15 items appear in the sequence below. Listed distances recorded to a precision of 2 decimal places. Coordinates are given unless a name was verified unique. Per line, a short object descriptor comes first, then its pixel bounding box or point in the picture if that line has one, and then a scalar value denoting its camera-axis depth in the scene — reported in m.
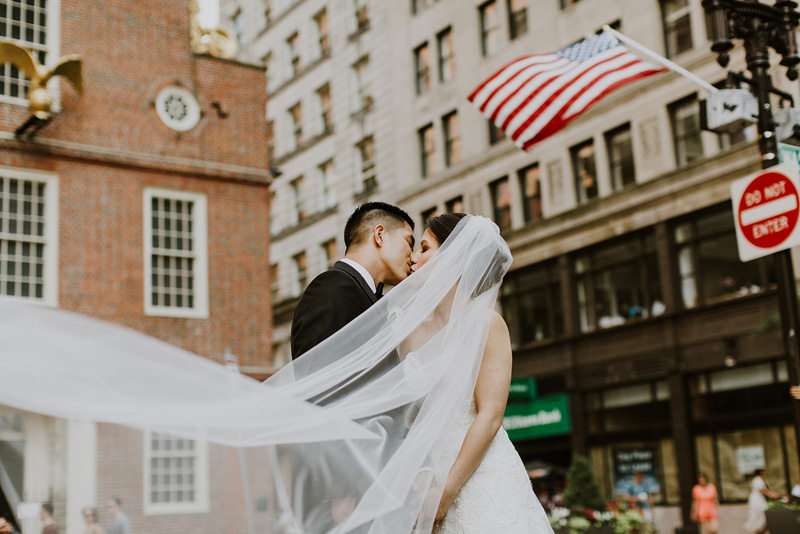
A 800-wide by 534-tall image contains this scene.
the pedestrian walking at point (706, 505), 22.16
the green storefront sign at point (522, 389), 31.75
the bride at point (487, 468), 4.39
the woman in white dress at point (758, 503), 19.84
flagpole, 12.44
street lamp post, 9.55
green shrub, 22.81
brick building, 20.84
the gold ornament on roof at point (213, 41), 24.23
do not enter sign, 8.55
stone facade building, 26.03
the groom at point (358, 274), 4.46
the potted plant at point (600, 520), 15.48
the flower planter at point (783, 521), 8.85
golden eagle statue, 20.09
